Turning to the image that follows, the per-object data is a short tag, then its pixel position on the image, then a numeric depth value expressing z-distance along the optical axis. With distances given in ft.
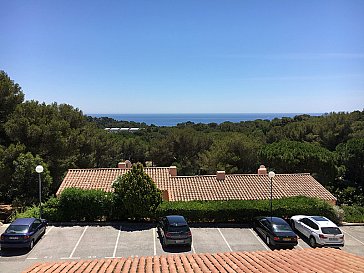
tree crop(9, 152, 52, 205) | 75.68
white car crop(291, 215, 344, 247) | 58.29
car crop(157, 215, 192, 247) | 55.21
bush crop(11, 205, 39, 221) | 64.95
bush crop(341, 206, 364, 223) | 75.82
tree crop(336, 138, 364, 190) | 124.88
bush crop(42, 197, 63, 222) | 67.67
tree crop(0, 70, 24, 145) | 93.56
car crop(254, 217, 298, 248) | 57.31
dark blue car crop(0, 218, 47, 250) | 51.34
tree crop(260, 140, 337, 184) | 114.42
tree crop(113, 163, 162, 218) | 66.39
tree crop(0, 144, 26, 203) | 82.02
